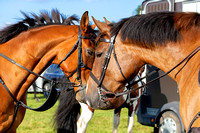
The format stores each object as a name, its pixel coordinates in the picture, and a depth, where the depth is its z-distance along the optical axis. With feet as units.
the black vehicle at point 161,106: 18.10
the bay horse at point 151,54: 7.52
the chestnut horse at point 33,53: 10.86
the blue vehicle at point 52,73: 46.73
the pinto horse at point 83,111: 16.42
